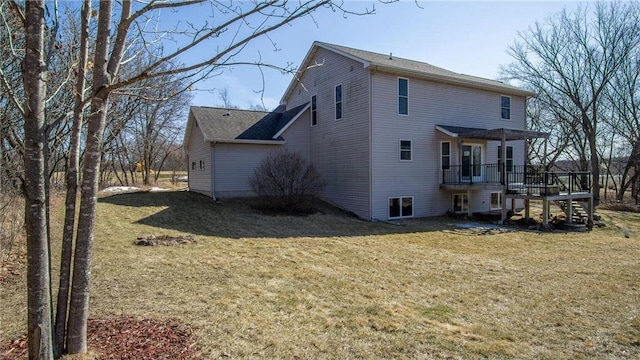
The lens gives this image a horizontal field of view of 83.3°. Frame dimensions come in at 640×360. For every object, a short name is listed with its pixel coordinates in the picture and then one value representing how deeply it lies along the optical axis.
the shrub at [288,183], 14.16
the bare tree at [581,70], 24.38
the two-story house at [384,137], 14.27
